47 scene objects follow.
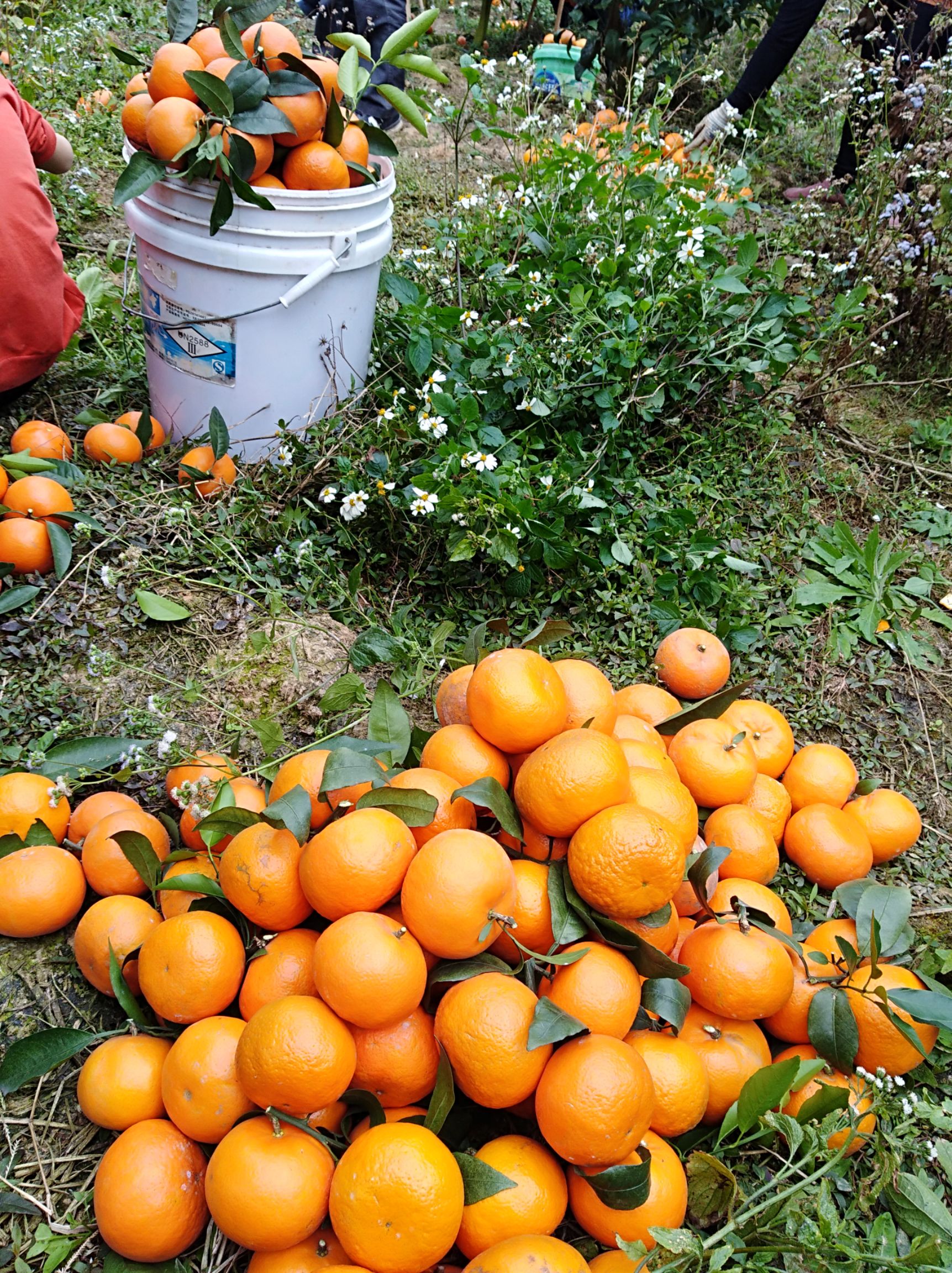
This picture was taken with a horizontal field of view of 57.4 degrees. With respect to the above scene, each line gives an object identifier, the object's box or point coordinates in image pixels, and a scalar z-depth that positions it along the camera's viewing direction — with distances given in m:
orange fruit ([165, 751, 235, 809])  1.58
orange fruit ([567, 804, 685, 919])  1.30
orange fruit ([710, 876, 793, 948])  1.57
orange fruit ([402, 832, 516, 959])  1.24
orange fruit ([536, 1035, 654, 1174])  1.15
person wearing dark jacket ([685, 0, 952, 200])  3.66
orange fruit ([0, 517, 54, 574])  2.12
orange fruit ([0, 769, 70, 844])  1.61
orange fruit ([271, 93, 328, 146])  2.23
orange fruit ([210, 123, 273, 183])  2.17
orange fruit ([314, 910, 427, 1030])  1.18
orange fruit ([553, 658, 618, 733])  1.62
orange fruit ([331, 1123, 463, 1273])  1.07
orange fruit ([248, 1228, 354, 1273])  1.14
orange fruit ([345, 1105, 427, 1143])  1.26
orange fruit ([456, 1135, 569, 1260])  1.16
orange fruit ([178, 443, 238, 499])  2.47
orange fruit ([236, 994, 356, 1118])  1.14
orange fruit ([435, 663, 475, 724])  1.73
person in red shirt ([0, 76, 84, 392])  2.20
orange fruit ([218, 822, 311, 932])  1.33
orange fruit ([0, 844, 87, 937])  1.49
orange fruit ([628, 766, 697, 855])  1.47
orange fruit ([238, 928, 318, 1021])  1.30
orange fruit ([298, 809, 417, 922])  1.26
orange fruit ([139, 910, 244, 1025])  1.30
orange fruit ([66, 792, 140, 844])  1.66
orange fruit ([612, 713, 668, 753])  1.76
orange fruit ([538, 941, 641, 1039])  1.26
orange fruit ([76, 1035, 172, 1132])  1.28
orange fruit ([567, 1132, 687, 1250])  1.22
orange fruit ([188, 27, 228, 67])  2.31
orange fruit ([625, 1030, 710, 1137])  1.31
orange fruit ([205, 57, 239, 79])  2.19
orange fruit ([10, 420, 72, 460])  2.37
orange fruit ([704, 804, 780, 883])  1.71
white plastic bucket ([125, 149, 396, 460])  2.29
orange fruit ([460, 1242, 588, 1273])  1.07
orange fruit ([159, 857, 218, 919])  1.46
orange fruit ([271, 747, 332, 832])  1.42
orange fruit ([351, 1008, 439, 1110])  1.25
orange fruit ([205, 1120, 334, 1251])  1.11
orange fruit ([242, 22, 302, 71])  2.23
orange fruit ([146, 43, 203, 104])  2.17
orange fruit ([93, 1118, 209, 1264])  1.18
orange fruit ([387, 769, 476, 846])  1.42
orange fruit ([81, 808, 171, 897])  1.54
